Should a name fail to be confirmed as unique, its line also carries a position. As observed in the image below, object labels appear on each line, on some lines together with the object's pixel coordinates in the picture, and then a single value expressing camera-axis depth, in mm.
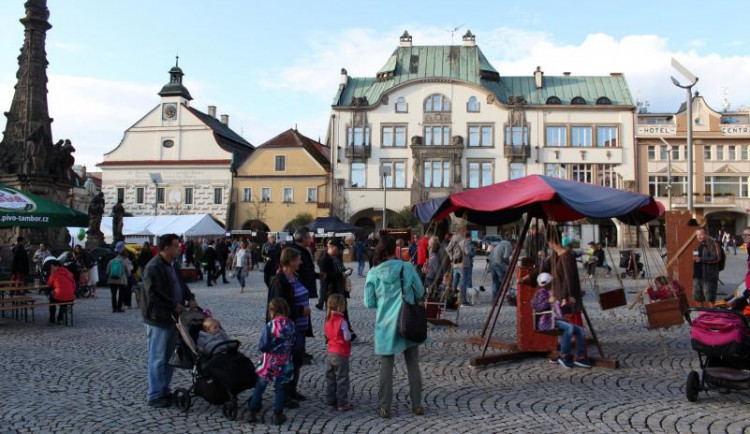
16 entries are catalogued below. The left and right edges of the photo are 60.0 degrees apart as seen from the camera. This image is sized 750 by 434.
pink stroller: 6234
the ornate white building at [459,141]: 51031
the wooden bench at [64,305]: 11647
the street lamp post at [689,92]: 18219
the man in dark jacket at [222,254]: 23219
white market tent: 34281
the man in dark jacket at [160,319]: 6348
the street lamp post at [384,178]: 47462
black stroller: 5961
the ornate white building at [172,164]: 53062
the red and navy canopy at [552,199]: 8172
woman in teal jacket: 6102
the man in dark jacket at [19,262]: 15016
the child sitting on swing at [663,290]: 10844
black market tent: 32156
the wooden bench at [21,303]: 11289
